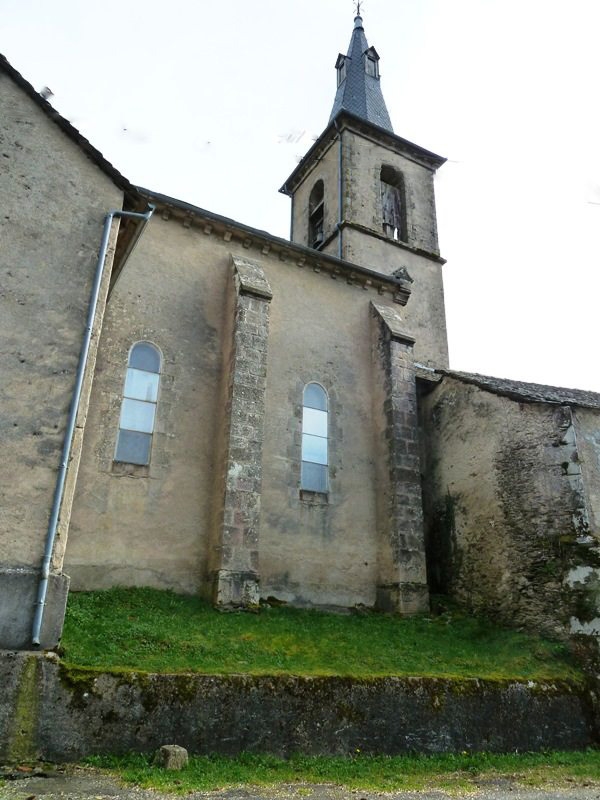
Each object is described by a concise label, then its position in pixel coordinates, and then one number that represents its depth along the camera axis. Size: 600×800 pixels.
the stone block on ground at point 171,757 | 5.43
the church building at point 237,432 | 7.01
